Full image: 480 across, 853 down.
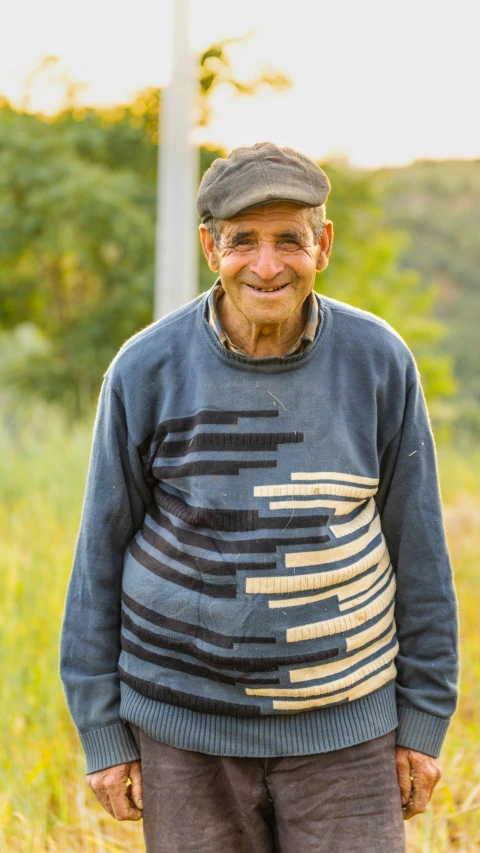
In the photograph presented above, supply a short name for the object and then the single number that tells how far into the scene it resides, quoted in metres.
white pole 6.25
